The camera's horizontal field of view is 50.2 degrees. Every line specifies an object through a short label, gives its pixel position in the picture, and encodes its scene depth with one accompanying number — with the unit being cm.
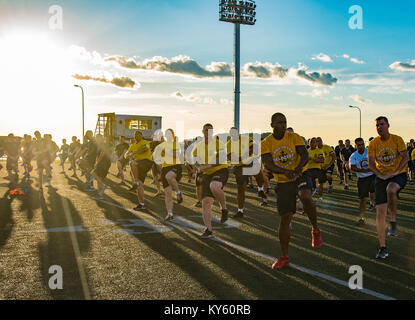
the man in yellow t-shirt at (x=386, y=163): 650
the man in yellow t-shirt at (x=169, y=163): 964
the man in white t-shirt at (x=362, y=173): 936
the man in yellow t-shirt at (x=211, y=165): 813
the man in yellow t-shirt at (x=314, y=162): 1289
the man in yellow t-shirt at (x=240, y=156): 1012
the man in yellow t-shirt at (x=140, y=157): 1183
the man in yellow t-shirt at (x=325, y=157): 1354
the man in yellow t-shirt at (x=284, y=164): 577
